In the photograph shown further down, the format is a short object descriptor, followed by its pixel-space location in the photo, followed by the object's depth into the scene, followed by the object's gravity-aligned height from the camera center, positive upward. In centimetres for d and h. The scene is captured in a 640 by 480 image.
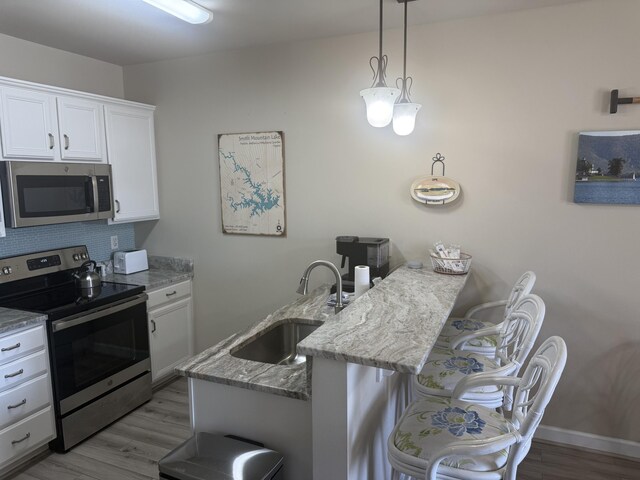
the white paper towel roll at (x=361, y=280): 223 -48
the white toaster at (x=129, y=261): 346 -58
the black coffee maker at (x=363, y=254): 272 -42
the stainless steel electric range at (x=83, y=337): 257 -93
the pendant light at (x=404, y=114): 243 +40
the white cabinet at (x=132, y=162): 320 +21
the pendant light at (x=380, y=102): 216 +42
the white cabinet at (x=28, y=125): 250 +38
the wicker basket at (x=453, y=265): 255 -46
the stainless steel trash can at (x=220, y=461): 139 -90
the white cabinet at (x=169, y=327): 324 -107
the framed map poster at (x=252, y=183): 317 +4
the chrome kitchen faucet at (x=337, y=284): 193 -44
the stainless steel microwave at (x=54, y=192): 255 -2
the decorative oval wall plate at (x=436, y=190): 271 -2
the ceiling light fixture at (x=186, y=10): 215 +91
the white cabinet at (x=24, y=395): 231 -112
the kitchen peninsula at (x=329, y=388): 139 -70
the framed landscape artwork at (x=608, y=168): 236 +9
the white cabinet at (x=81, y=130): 282 +40
